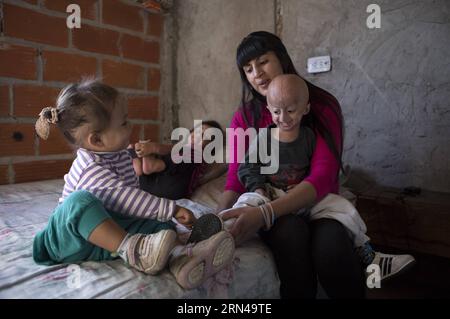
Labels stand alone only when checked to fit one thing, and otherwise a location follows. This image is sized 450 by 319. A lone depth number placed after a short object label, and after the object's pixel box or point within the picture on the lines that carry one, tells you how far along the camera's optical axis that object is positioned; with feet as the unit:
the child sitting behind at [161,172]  5.07
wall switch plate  6.03
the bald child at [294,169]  3.35
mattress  2.22
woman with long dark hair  2.94
